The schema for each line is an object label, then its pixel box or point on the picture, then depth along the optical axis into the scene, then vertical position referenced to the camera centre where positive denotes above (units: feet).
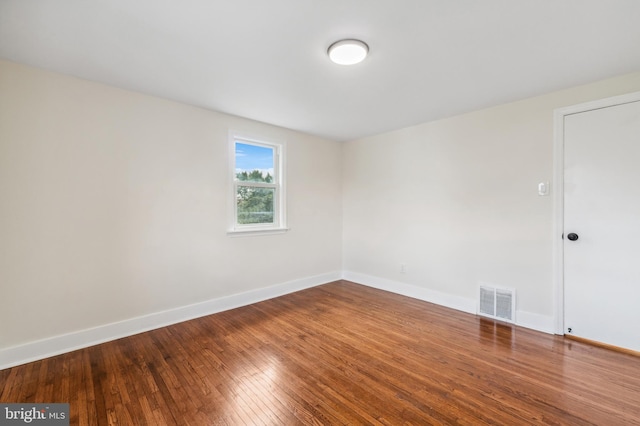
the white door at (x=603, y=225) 7.72 -0.25
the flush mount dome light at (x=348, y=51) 6.17 +3.85
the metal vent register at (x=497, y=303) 9.75 -3.24
